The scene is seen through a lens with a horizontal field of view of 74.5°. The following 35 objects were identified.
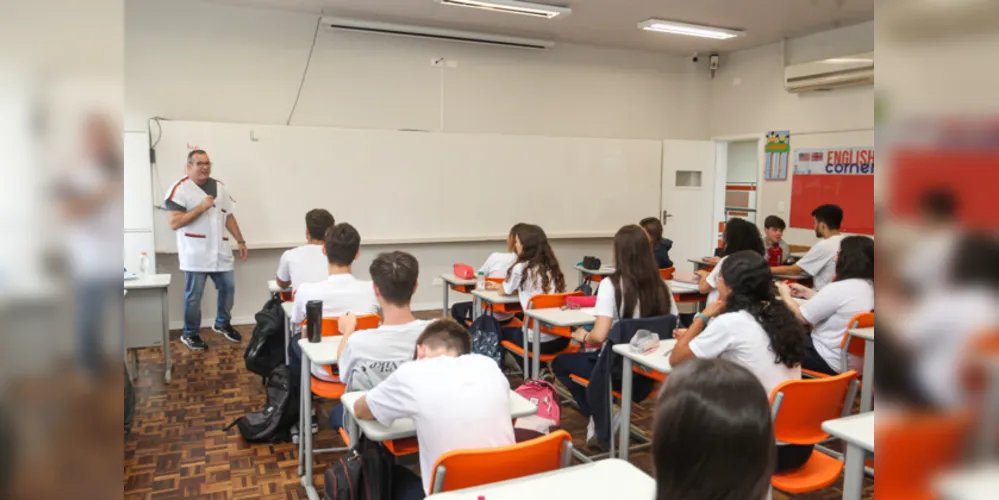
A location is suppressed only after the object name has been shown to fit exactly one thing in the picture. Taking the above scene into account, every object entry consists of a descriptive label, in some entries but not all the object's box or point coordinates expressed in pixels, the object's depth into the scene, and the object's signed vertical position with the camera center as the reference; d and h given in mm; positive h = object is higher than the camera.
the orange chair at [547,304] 3682 -520
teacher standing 5094 -201
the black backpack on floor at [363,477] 1830 -752
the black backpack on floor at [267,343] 3545 -741
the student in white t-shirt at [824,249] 4965 -252
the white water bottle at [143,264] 4386 -396
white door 7766 +205
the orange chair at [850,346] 3059 -609
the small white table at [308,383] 2586 -721
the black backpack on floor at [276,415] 3205 -1028
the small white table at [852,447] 1636 -578
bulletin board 6289 +346
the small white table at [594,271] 5406 -488
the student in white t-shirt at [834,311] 3127 -464
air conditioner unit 6188 +1406
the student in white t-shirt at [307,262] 3812 -313
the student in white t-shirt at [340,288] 3055 -371
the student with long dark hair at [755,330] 2266 -398
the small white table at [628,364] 2582 -595
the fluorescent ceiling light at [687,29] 6371 +1846
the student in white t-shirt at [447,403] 1740 -518
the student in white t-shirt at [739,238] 4363 -155
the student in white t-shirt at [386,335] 2292 -449
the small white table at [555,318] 3377 -555
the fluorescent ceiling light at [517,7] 5702 +1799
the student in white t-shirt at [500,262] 4566 -365
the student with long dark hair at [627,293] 3145 -387
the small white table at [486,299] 4035 -543
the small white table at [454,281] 4773 -519
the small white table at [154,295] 3963 -551
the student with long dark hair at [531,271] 3965 -365
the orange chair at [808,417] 2051 -650
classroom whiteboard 5863 +305
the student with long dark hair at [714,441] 971 -340
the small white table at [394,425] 1863 -631
